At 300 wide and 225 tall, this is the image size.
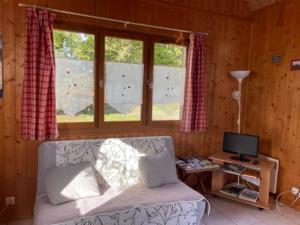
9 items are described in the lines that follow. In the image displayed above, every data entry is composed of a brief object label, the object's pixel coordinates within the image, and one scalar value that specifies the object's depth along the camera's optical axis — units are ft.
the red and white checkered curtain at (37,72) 7.48
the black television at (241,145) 9.74
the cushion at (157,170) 7.77
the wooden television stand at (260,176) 9.24
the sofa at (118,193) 6.16
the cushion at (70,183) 6.56
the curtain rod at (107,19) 7.45
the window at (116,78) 8.41
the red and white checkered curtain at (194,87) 9.88
